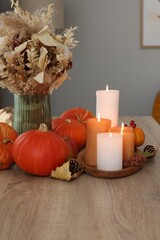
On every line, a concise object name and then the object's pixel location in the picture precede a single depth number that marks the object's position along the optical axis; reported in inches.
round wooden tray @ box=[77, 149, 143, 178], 45.1
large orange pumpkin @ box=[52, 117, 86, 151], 54.5
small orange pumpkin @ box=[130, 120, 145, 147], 55.3
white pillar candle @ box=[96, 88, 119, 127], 54.1
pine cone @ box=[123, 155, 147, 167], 47.0
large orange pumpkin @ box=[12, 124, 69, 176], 45.2
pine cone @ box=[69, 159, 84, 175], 45.2
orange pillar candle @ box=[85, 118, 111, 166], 48.0
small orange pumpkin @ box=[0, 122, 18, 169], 47.9
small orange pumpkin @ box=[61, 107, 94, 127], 61.5
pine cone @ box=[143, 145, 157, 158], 51.9
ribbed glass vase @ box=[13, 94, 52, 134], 52.1
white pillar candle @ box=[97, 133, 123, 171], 44.9
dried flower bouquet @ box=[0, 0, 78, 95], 47.5
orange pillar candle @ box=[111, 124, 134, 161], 48.2
